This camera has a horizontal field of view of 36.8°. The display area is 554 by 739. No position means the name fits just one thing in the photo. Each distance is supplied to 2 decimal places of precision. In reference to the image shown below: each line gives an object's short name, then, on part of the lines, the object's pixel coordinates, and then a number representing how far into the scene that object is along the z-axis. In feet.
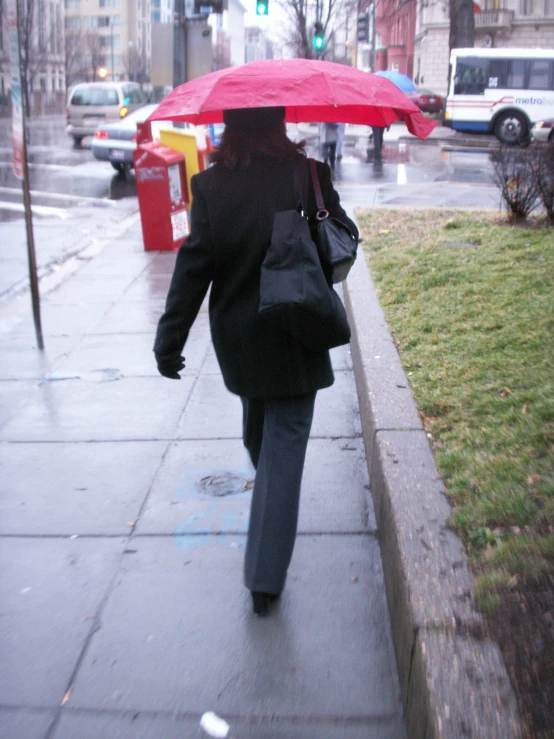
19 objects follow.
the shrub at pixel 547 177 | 28.68
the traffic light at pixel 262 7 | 68.64
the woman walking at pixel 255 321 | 9.03
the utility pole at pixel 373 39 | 126.74
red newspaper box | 31.04
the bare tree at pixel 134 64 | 264.72
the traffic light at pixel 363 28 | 112.27
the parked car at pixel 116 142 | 59.47
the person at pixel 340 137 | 60.76
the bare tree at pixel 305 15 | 147.87
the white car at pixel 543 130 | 77.36
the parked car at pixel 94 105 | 81.51
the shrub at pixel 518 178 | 29.63
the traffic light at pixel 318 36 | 94.07
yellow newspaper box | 34.58
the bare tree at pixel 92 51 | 256.13
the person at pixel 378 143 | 70.69
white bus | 90.94
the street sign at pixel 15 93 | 18.84
